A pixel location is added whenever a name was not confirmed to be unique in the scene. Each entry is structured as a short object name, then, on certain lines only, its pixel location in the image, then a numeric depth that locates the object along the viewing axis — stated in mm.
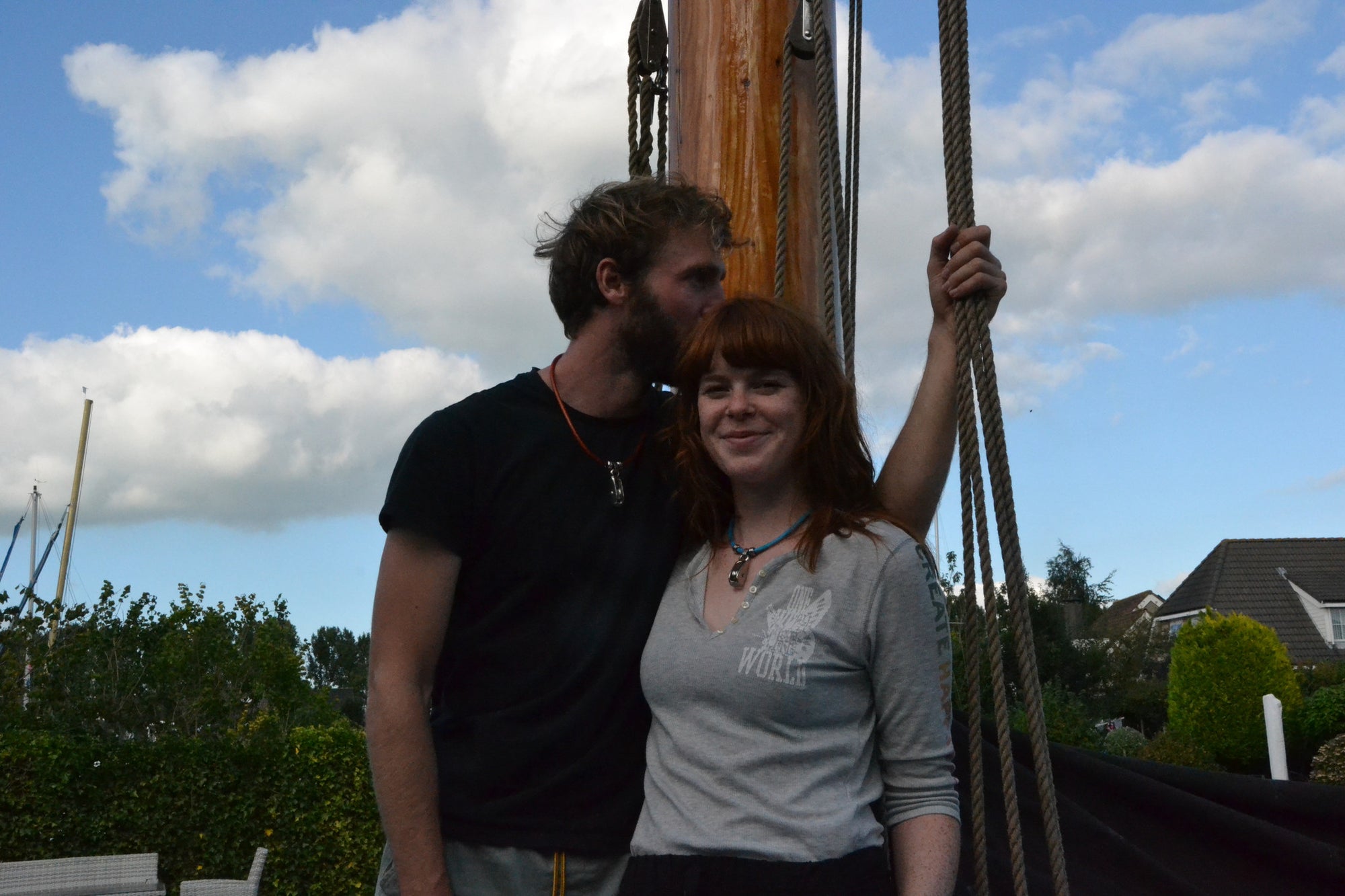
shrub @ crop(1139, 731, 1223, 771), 14703
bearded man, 1663
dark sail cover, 2309
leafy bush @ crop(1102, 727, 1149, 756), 18172
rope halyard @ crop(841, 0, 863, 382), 2861
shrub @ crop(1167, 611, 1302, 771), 17047
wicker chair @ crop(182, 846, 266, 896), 7367
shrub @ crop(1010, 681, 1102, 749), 12820
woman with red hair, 1459
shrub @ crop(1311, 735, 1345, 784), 10417
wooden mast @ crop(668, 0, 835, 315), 2369
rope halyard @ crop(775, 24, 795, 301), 2186
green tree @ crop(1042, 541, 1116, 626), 42344
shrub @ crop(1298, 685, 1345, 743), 15781
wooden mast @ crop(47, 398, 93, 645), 29125
